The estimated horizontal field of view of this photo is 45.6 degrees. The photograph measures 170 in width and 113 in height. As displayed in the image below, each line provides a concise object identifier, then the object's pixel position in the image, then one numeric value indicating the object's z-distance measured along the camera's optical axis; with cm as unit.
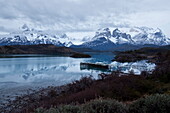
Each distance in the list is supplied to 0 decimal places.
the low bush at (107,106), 616
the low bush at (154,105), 593
